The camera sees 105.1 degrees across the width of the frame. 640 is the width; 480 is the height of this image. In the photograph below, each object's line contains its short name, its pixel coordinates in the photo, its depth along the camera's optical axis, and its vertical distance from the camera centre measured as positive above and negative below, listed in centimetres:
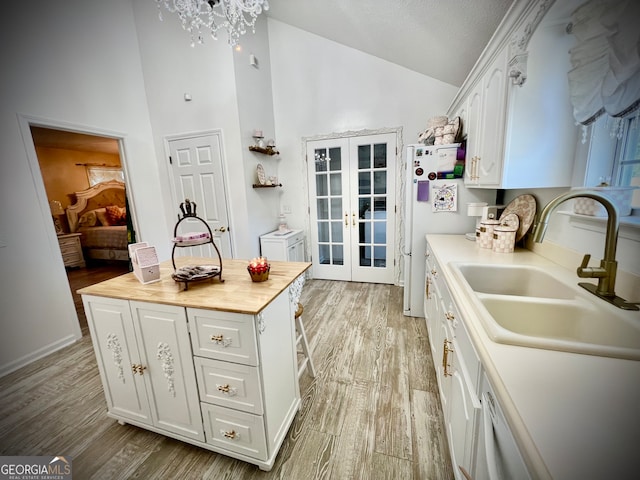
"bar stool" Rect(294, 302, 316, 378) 166 -111
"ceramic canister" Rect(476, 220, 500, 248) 179 -34
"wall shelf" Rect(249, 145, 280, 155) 307 +60
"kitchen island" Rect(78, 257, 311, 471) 111 -78
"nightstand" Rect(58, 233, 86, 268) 454 -82
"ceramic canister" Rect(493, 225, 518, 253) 166 -36
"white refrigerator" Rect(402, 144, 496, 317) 223 -8
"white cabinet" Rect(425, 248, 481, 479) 82 -80
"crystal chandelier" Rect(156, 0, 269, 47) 179 +141
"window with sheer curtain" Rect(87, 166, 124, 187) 554 +68
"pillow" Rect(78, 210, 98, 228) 514 -32
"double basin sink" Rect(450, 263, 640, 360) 71 -48
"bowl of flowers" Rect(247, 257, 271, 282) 131 -39
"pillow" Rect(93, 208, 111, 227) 528 -28
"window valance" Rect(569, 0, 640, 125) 77 +43
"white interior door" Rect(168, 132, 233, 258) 304 +24
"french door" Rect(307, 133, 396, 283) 333 -20
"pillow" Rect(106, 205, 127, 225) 541 -27
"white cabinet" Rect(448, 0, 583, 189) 114 +45
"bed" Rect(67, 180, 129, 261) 472 -35
